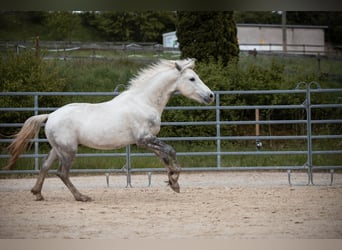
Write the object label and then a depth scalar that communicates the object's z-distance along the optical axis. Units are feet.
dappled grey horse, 41.29
